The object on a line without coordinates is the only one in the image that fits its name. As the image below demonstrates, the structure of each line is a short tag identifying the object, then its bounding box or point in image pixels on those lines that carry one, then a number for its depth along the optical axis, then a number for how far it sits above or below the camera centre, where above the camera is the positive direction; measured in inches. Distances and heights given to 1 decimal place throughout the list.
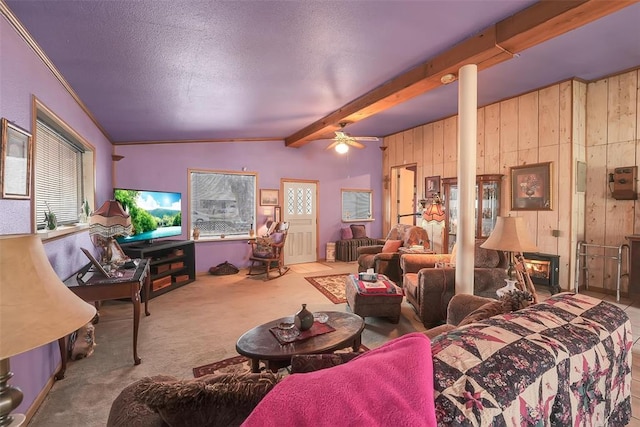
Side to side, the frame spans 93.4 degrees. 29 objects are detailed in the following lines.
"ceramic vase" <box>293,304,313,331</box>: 85.0 -31.1
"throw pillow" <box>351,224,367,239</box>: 285.9 -19.0
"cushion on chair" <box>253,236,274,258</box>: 217.5 -27.2
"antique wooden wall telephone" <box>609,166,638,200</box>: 156.0 +16.0
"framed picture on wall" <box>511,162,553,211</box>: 177.2 +15.5
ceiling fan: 184.1 +44.2
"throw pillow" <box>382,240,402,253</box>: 195.2 -22.6
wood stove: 166.7 -32.0
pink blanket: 25.1 -16.5
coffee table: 73.7 -34.7
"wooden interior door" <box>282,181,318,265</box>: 264.1 -7.4
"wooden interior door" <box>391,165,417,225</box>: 298.0 +18.6
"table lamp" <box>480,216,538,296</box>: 84.5 -7.1
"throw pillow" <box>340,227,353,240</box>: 282.4 -20.6
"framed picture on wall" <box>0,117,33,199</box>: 65.7 +11.4
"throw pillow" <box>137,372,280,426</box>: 31.9 -20.6
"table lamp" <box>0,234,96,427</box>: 31.9 -11.1
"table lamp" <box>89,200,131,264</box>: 113.3 -5.9
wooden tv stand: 165.8 -31.6
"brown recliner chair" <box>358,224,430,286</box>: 184.2 -27.8
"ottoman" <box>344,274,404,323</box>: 126.3 -38.4
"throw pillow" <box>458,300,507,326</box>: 56.1 -19.3
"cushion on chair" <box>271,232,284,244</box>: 221.3 -19.7
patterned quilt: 31.7 -19.2
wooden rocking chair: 216.1 -27.9
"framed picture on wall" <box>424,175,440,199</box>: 244.7 +21.8
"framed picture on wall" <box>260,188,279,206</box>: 250.1 +11.5
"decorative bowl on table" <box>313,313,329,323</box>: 92.0 -33.1
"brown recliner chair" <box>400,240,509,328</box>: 123.0 -29.5
